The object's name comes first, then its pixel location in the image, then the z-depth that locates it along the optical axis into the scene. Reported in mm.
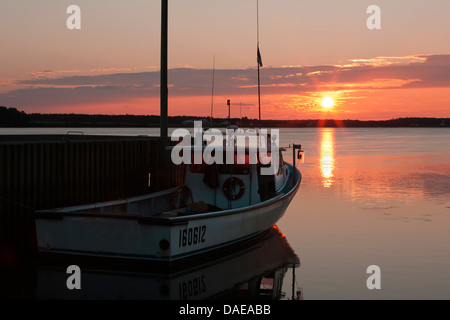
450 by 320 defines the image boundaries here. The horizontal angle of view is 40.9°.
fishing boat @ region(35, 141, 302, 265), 12414
